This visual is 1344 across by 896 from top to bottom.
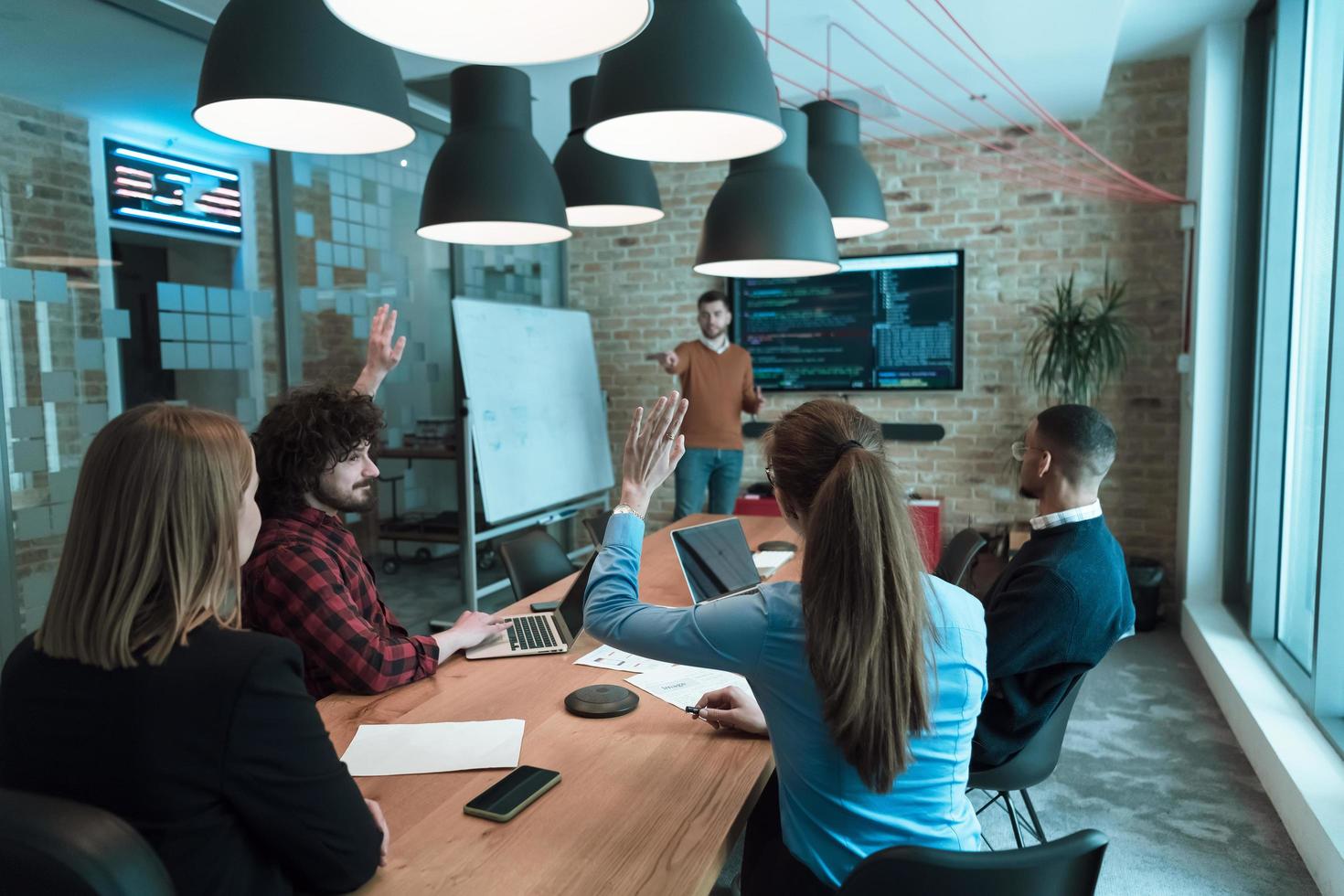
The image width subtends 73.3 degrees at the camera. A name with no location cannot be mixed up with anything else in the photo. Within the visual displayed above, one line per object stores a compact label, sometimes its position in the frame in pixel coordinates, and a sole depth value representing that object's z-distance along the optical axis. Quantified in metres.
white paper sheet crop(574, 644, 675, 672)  2.05
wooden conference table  1.19
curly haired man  1.78
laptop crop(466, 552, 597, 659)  2.15
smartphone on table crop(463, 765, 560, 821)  1.35
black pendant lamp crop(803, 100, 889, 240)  3.00
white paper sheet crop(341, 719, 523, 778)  1.52
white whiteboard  4.61
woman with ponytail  1.24
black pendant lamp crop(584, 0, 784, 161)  1.59
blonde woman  1.02
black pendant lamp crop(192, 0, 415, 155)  1.52
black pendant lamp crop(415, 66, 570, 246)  2.23
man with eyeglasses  1.88
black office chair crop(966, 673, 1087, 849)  2.11
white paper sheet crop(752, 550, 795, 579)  2.97
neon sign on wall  3.23
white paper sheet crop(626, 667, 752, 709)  1.87
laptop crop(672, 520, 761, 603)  2.53
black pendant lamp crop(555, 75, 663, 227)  2.70
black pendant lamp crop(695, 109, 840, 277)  2.53
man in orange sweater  5.21
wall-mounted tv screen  5.38
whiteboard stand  4.52
